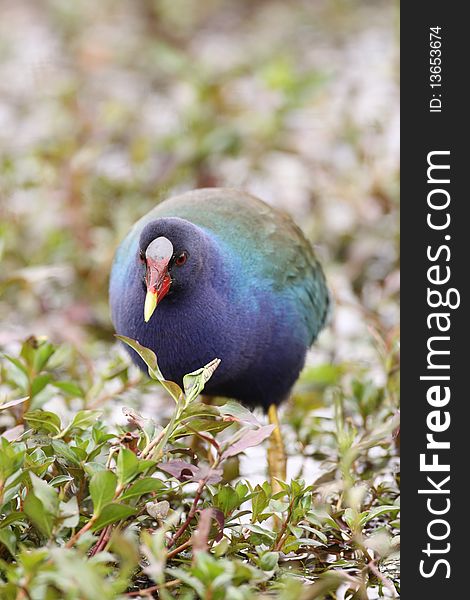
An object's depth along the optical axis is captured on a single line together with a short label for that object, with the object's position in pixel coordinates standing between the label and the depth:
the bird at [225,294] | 6.45
